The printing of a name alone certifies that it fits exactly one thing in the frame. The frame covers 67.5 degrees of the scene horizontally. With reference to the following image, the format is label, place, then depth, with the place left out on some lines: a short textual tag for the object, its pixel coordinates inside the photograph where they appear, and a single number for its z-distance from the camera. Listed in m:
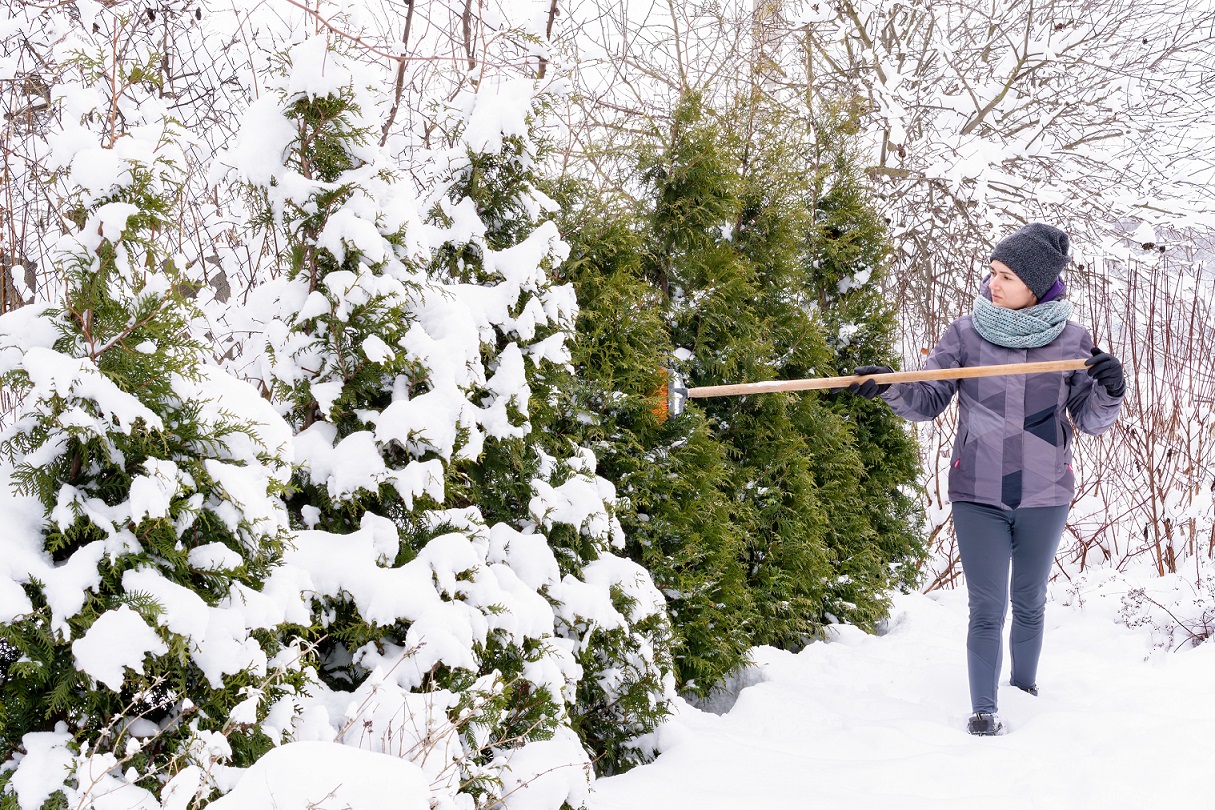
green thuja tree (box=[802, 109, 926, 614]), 5.69
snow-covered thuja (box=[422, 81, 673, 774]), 3.07
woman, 3.68
